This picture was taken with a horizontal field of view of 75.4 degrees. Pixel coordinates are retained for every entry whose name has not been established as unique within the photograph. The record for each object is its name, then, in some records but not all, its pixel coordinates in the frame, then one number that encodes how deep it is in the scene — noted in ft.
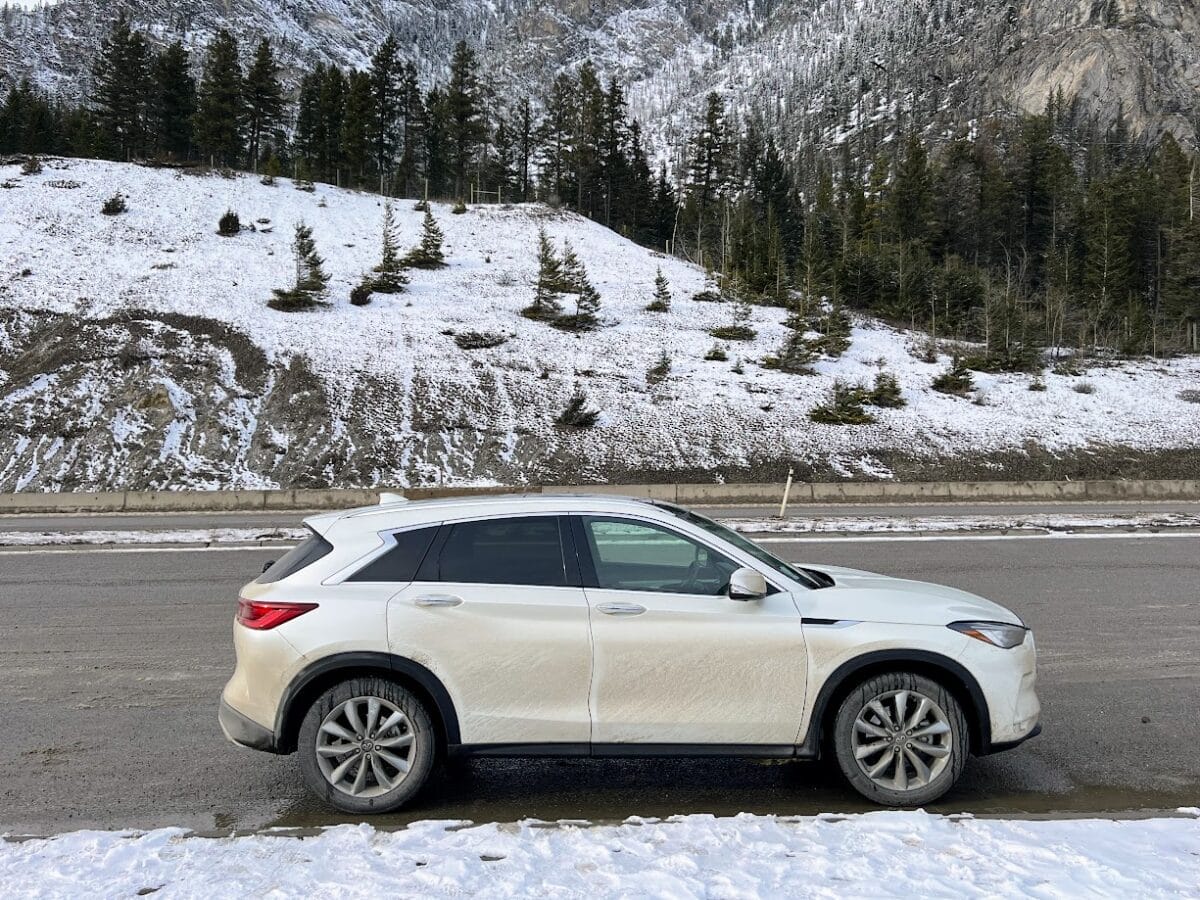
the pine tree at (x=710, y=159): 231.91
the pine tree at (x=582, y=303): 117.60
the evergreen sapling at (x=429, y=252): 139.85
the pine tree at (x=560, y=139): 232.18
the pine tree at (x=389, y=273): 124.47
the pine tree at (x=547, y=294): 120.44
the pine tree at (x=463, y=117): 220.43
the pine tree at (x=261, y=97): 196.44
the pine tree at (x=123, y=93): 198.70
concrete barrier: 61.57
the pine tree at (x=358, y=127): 197.98
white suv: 12.81
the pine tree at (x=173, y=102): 206.69
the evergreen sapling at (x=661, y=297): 128.88
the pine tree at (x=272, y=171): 171.56
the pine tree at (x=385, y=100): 218.38
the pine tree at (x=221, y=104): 188.03
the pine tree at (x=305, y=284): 111.65
